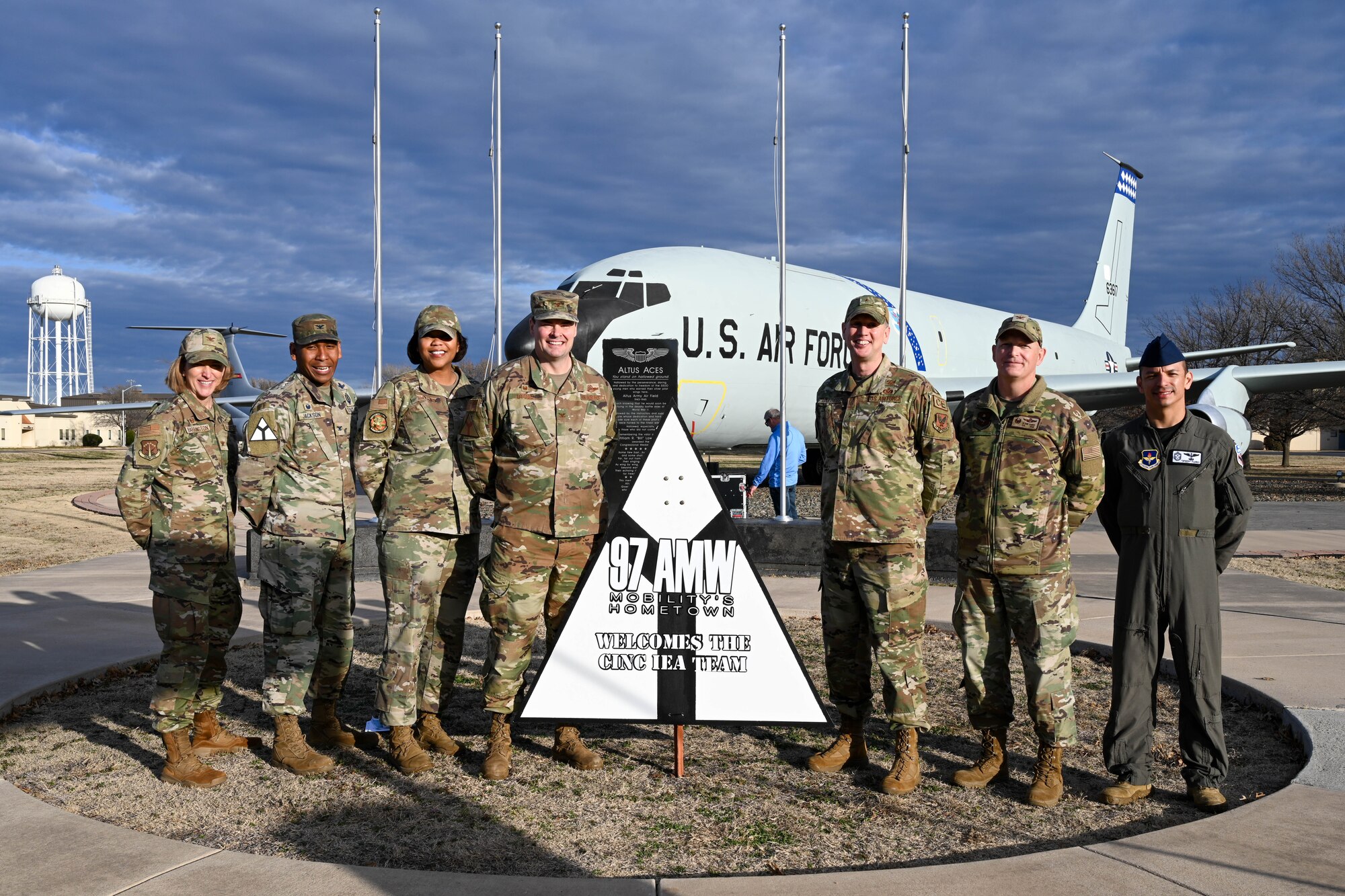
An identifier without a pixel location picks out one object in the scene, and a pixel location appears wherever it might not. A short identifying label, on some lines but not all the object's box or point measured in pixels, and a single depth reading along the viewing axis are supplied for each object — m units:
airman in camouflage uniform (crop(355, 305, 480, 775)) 4.36
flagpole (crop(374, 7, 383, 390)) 9.65
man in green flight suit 3.88
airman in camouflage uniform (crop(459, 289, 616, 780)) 4.35
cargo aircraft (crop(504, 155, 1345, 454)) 13.53
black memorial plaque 8.57
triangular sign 4.27
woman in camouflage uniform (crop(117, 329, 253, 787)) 4.25
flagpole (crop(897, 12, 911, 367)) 10.30
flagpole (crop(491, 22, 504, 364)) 9.42
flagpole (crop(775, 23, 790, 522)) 9.64
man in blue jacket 11.09
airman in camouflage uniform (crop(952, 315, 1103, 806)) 4.00
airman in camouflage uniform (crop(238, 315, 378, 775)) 4.36
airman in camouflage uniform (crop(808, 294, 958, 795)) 4.18
